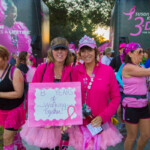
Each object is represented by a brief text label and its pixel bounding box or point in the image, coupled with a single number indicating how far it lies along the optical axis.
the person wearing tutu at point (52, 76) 2.00
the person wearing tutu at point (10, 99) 2.51
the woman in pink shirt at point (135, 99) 2.70
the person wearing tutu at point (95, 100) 2.03
